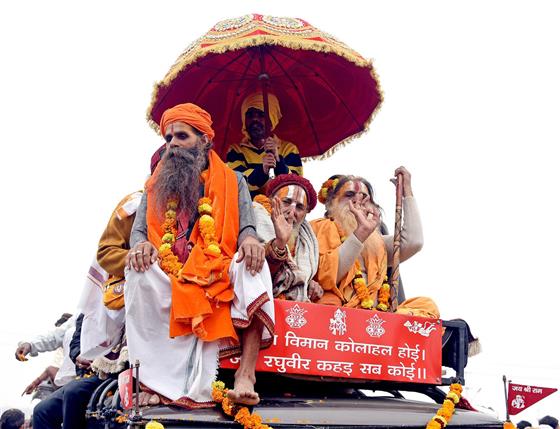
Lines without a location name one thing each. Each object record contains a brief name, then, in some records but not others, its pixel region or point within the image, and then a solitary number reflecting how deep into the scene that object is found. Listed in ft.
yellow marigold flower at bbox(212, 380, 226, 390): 13.65
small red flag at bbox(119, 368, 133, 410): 12.59
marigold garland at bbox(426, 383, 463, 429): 14.25
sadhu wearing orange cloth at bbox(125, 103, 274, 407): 14.01
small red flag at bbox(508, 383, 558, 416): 15.44
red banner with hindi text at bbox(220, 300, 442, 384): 15.10
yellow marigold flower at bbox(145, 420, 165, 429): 12.01
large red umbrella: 20.17
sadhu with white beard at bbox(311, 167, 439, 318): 17.92
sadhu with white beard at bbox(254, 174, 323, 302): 16.03
